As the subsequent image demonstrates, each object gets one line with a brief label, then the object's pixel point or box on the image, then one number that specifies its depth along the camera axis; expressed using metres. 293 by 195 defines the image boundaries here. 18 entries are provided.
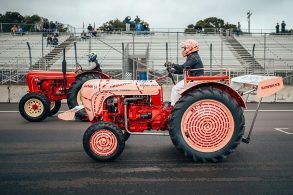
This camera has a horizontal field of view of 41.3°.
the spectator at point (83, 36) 24.19
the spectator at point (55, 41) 24.49
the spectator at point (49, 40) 24.49
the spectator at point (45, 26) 27.10
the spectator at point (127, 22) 29.44
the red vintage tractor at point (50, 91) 9.65
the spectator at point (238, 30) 30.89
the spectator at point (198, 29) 29.22
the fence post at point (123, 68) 15.43
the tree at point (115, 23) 87.31
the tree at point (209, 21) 87.10
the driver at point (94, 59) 10.53
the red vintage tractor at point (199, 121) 5.28
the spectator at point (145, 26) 28.66
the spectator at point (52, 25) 27.79
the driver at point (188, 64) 5.81
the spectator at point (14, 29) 27.91
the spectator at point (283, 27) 28.99
